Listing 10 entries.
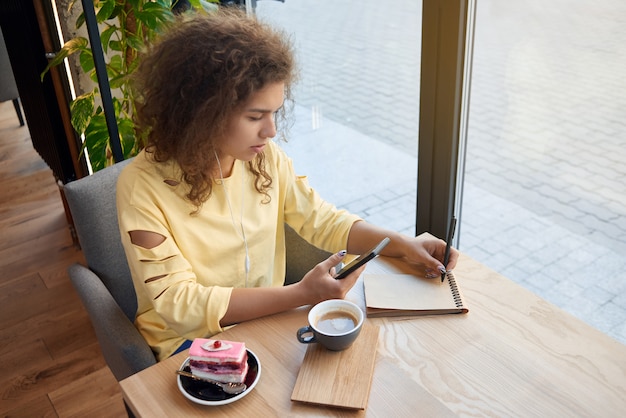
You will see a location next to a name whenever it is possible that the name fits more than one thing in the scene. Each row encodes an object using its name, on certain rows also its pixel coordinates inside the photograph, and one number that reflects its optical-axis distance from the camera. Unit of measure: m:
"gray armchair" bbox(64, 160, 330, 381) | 1.28
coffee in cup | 1.06
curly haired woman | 1.20
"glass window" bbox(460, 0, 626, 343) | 1.44
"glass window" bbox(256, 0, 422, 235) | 2.01
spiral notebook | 1.19
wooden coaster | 0.98
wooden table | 0.98
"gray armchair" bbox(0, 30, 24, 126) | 4.14
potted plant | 2.03
